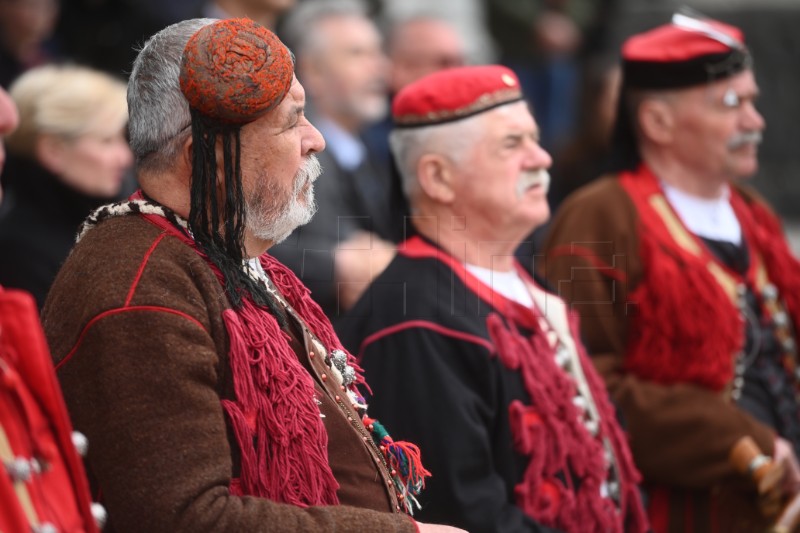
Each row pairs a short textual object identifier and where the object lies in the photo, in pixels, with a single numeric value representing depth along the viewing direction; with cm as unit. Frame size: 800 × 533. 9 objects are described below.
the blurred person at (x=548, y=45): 1599
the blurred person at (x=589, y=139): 1277
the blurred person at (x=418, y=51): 1350
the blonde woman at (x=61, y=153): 866
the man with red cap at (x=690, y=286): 837
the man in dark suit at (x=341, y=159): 898
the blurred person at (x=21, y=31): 1195
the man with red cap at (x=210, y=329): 443
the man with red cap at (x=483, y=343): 649
